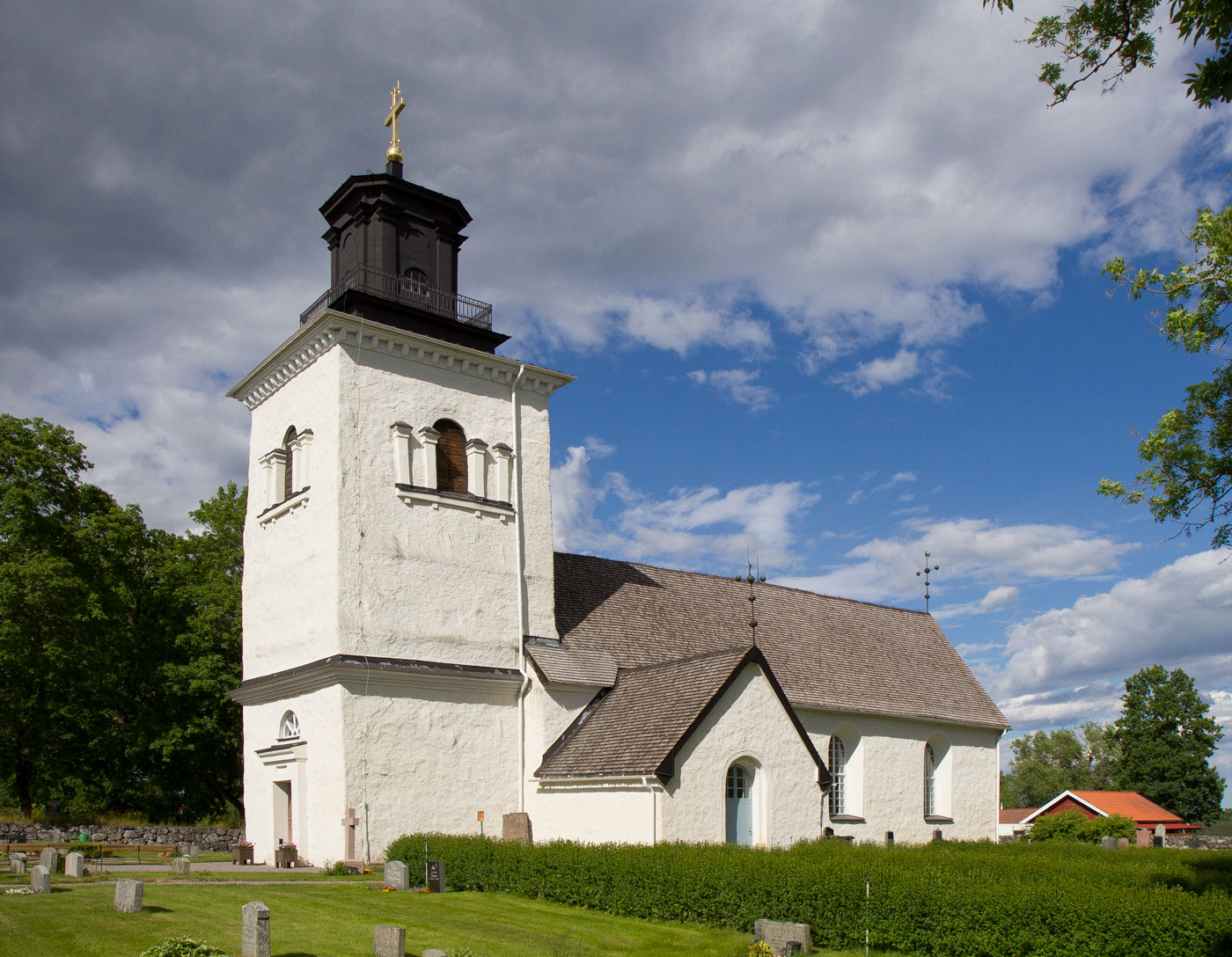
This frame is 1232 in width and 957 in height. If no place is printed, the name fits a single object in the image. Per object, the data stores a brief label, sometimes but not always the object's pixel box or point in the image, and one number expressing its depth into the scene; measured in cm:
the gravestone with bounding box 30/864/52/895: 1750
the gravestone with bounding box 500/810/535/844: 2331
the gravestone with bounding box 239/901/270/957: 1242
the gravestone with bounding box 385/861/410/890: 1953
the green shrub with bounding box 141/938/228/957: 1106
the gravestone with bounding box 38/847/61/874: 2030
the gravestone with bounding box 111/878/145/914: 1560
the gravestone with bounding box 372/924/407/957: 1303
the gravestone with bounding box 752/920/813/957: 1412
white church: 2161
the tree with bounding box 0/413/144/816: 3419
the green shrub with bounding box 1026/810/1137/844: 3706
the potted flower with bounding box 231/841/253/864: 2433
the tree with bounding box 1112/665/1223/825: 6481
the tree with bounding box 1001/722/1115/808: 10700
